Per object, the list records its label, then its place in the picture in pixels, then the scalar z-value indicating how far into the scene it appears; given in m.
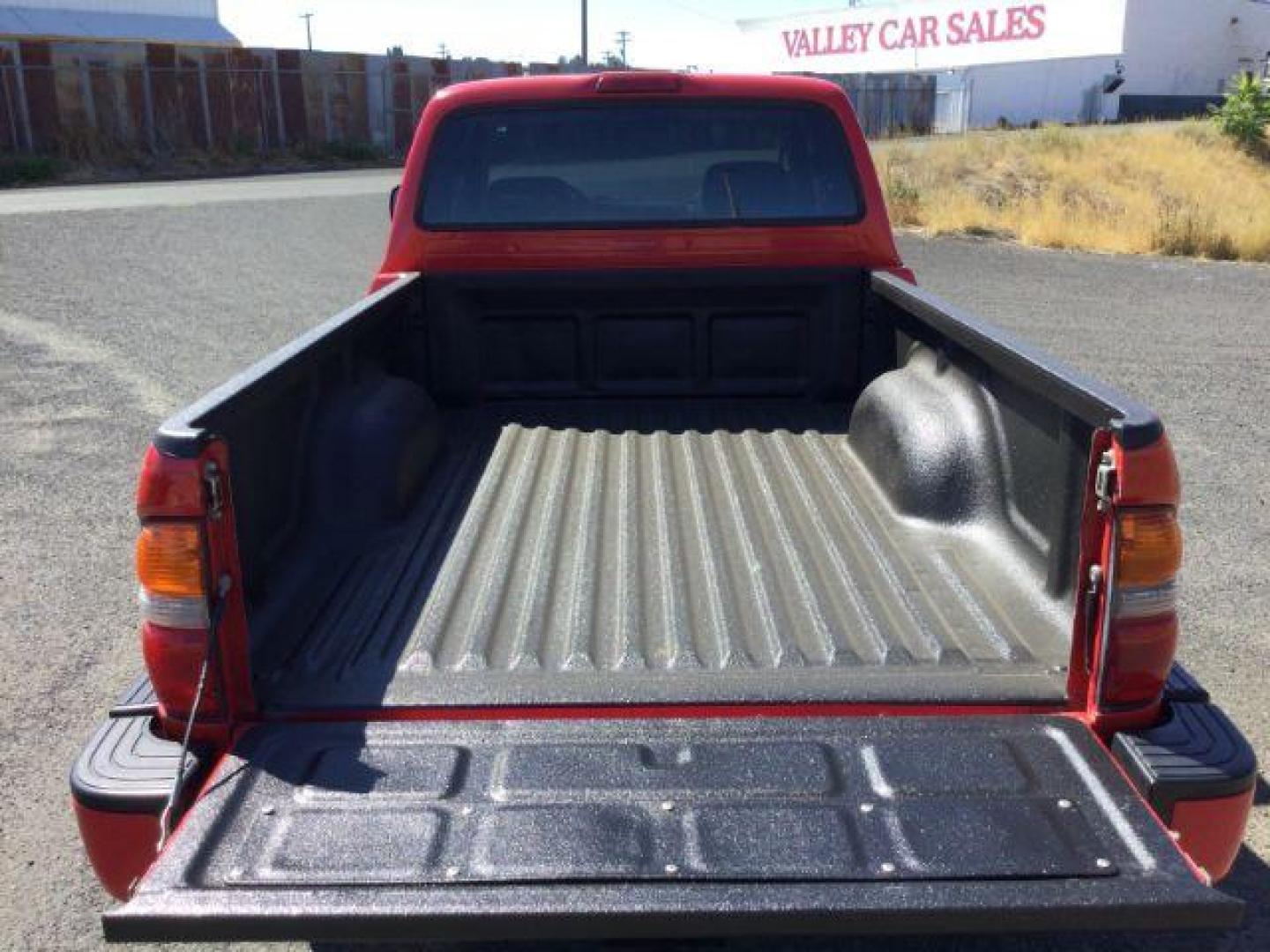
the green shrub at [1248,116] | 25.67
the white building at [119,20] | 37.91
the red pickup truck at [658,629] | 1.90
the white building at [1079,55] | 45.62
